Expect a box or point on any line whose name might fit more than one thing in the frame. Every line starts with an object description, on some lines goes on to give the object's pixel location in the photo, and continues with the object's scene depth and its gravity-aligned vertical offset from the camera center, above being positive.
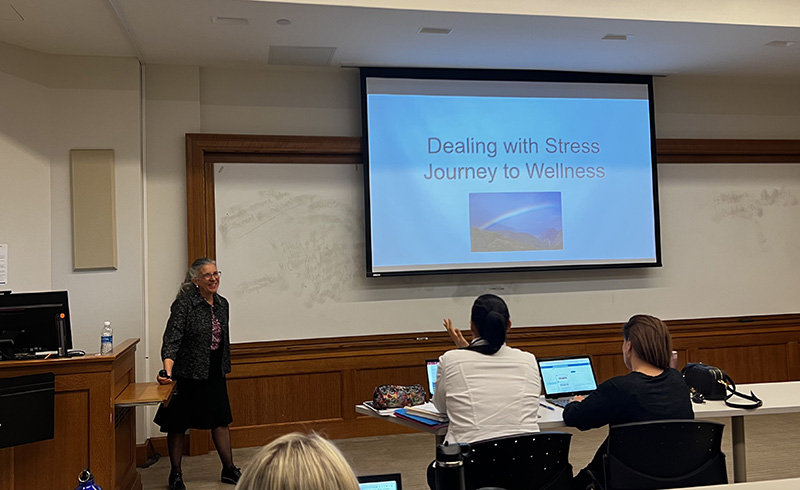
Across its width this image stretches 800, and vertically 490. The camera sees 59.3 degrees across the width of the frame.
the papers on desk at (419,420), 3.16 -0.71
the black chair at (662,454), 2.71 -0.76
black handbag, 3.63 -0.66
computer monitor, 3.75 -0.21
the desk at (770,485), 1.92 -0.63
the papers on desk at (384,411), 3.42 -0.70
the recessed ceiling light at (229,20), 4.61 +1.66
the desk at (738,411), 3.31 -0.74
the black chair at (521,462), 2.62 -0.76
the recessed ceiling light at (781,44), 5.47 +1.65
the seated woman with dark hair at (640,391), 2.92 -0.55
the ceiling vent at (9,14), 4.35 +1.68
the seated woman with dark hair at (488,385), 2.93 -0.51
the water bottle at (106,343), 3.96 -0.37
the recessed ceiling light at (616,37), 5.19 +1.66
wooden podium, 3.59 -0.82
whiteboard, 5.71 -0.03
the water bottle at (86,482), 2.20 -0.64
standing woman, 4.38 -0.55
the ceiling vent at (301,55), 5.25 +1.65
